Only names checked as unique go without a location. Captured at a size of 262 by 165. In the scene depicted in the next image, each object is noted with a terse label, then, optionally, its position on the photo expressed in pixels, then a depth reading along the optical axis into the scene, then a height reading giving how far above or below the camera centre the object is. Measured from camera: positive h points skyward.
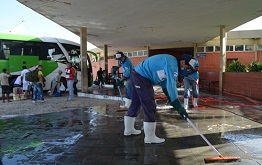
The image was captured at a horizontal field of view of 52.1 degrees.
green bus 14.98 +1.11
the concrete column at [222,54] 15.57 +0.99
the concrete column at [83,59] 15.31 +0.74
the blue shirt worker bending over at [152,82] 4.24 -0.18
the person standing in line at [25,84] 13.38 -0.58
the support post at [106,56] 23.65 +1.45
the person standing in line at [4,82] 12.67 -0.44
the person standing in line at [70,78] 11.95 -0.26
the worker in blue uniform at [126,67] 7.41 +0.13
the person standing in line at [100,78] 21.09 -0.49
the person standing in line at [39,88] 11.57 -0.68
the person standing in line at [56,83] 15.06 -0.62
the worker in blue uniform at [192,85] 8.09 -0.44
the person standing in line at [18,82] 13.80 -0.49
